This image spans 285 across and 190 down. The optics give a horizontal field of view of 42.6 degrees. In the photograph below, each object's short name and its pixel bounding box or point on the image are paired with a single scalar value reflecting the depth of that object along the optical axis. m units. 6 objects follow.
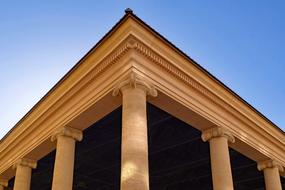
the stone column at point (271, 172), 25.17
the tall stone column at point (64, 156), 20.12
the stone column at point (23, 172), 24.94
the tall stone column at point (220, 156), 20.34
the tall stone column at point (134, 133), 14.95
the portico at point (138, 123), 17.70
